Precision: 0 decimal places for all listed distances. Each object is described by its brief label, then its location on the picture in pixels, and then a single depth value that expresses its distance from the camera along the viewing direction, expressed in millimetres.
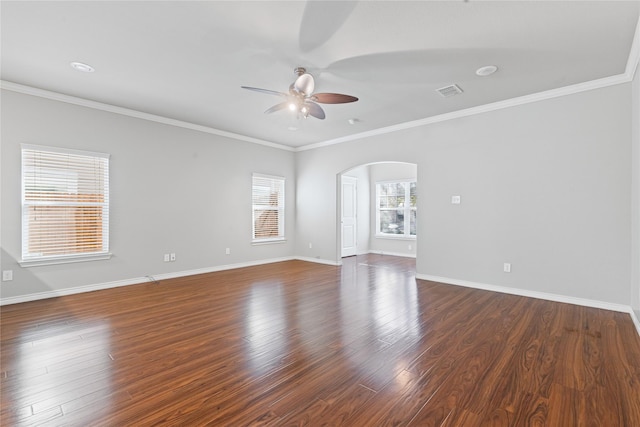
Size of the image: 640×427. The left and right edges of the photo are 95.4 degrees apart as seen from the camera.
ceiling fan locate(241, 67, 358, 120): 3191
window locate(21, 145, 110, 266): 4012
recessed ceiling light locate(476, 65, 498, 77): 3371
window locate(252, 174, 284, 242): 6863
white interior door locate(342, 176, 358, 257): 7969
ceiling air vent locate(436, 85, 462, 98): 3914
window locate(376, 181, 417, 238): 8086
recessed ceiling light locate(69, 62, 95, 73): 3352
